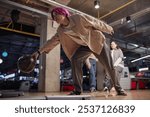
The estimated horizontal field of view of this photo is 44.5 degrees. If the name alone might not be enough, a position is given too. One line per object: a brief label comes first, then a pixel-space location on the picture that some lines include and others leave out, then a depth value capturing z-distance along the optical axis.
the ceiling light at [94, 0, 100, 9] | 5.56
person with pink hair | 2.23
